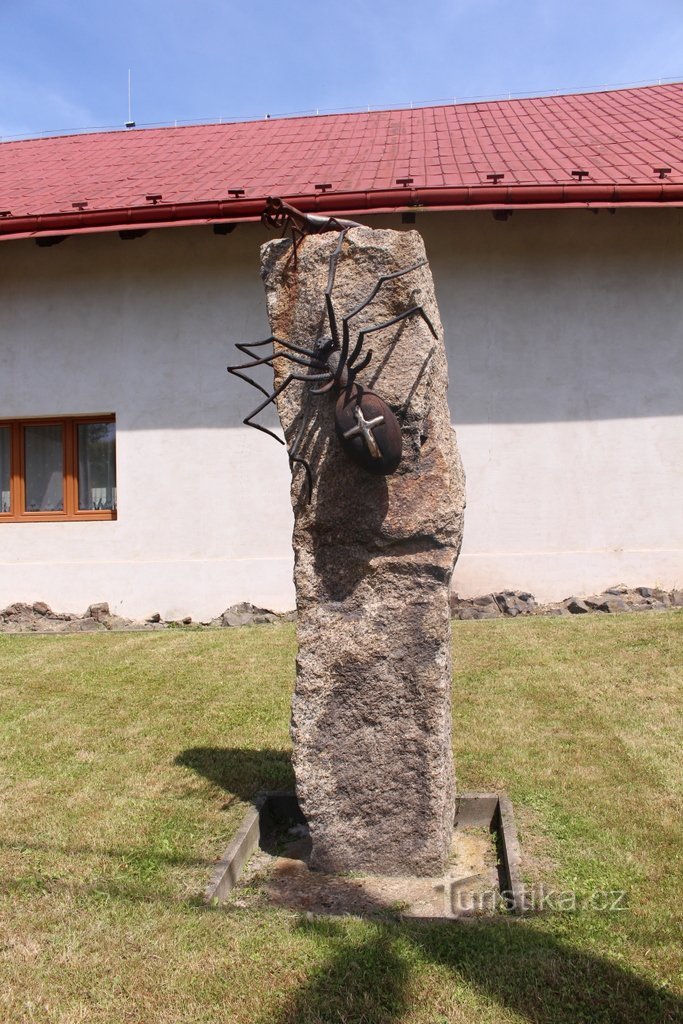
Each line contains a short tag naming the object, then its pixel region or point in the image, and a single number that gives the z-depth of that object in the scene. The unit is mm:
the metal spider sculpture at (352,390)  2918
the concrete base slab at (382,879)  2992
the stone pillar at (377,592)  3109
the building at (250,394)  7949
